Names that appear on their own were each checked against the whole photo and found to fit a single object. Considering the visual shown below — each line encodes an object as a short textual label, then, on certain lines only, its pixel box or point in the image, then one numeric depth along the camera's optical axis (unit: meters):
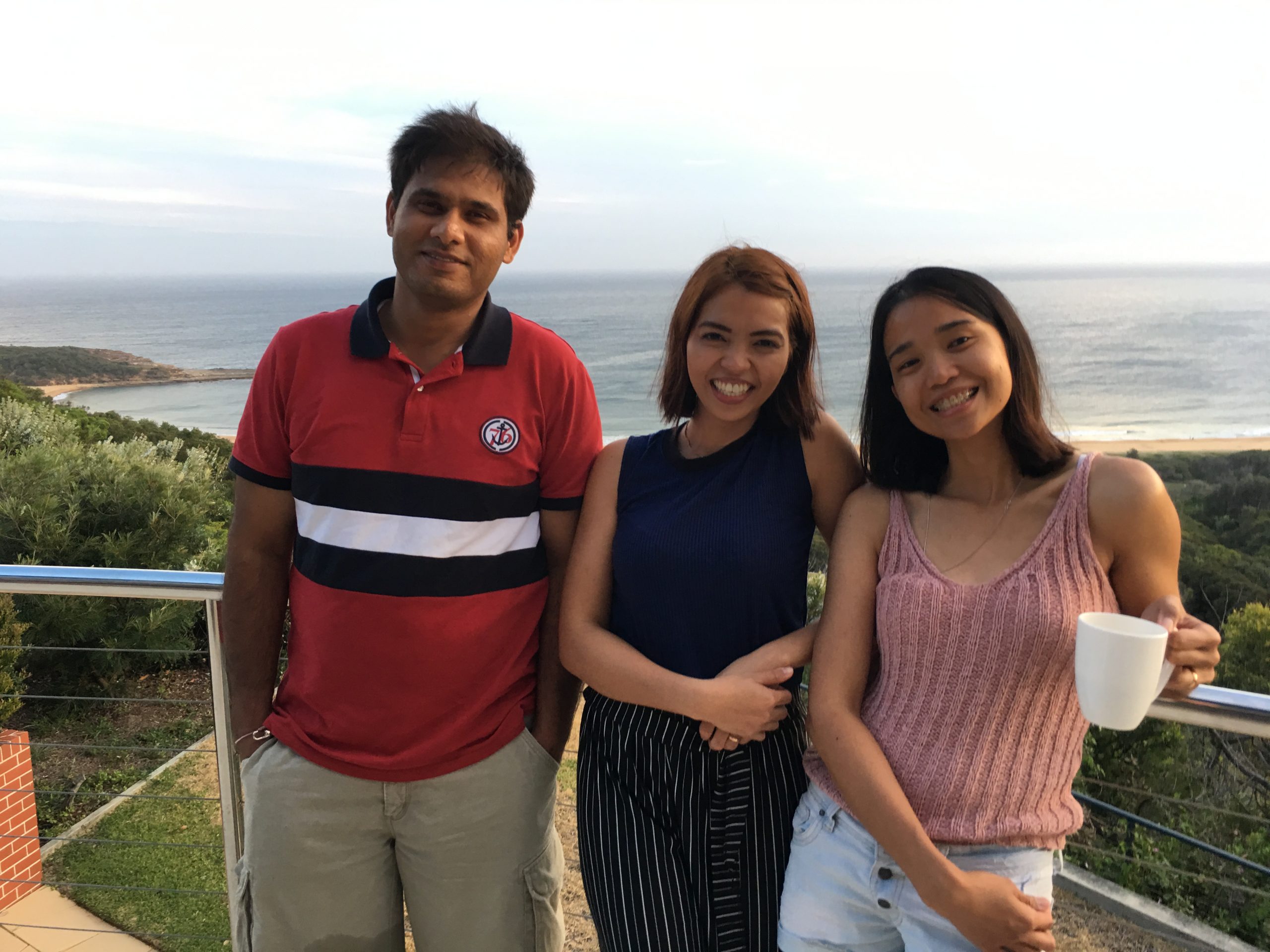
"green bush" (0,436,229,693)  6.44
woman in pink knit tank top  1.41
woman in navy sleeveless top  1.64
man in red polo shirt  1.78
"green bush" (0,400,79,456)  9.56
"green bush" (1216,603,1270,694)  6.75
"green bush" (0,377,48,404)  14.13
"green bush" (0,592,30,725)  4.57
